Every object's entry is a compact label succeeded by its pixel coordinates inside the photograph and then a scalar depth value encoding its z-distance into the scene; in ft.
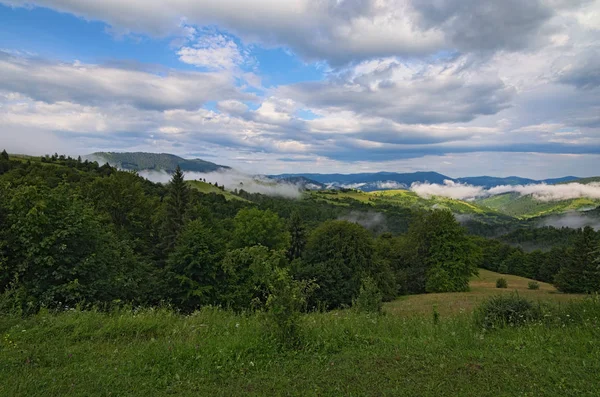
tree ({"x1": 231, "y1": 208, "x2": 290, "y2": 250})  136.36
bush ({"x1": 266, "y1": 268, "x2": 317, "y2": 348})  20.52
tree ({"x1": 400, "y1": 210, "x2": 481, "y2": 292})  142.10
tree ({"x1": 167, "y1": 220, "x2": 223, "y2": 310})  75.00
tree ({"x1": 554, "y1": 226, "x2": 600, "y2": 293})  140.97
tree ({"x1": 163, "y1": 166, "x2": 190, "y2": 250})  133.20
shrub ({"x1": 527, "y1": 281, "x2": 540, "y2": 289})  169.37
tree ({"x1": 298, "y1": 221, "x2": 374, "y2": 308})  113.19
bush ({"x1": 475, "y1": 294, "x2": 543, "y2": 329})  25.57
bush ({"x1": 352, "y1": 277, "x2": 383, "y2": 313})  41.08
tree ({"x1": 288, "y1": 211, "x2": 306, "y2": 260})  155.84
